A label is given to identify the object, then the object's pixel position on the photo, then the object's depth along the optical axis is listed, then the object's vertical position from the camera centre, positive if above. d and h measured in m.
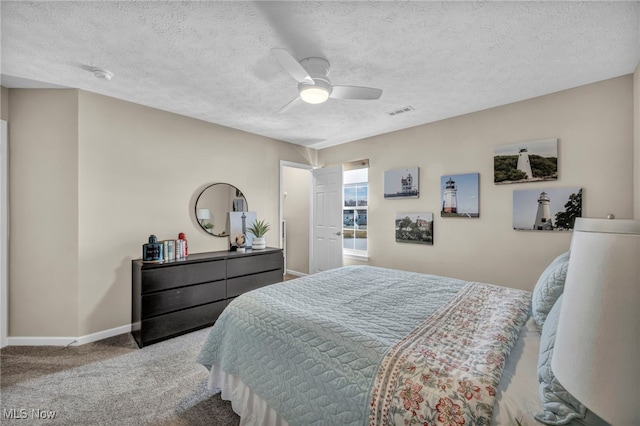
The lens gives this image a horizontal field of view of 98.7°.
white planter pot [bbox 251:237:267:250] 3.98 -0.46
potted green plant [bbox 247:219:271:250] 3.99 -0.29
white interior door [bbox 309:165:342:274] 4.72 -0.13
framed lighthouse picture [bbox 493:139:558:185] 2.83 +0.55
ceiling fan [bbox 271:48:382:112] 2.10 +0.98
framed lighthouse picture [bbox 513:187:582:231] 2.70 +0.05
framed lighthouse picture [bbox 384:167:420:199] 3.87 +0.44
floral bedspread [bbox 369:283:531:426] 0.96 -0.62
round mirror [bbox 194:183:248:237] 3.73 +0.09
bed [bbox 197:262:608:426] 1.00 -0.65
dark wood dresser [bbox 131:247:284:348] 2.76 -0.87
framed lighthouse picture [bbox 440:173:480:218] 3.33 +0.22
